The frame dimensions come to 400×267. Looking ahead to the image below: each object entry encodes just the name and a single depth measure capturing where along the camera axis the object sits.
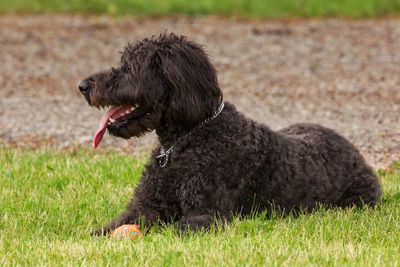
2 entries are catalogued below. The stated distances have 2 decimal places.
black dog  12.92
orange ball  12.52
